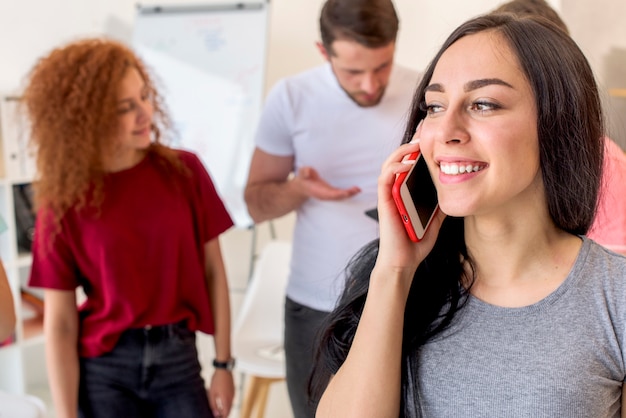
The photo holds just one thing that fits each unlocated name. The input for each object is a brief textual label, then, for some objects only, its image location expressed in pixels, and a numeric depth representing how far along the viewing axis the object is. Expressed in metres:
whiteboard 3.23
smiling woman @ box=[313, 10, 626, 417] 1.00
